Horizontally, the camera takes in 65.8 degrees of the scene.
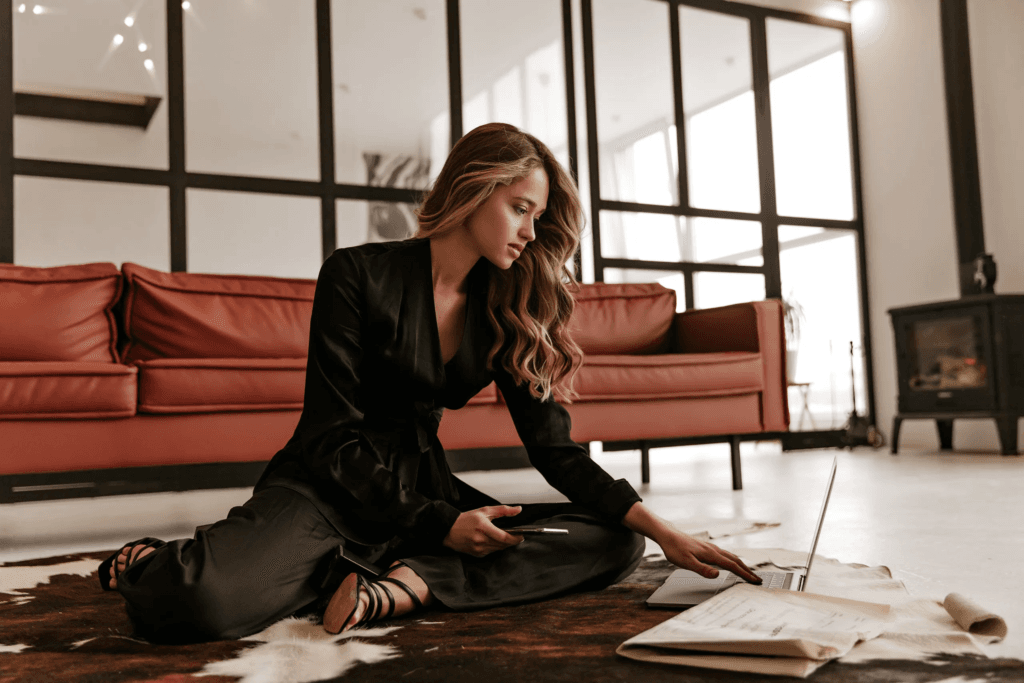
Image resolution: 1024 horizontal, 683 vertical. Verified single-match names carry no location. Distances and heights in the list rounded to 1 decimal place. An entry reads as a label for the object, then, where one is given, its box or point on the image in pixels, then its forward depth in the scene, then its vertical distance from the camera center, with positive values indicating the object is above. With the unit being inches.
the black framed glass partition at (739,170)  200.1 +58.0
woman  45.3 -4.2
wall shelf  144.6 +56.9
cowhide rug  36.5 -13.1
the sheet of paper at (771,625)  35.8 -11.8
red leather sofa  87.3 +2.2
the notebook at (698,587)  48.1 -12.8
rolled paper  41.9 -13.1
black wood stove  165.3 +3.5
